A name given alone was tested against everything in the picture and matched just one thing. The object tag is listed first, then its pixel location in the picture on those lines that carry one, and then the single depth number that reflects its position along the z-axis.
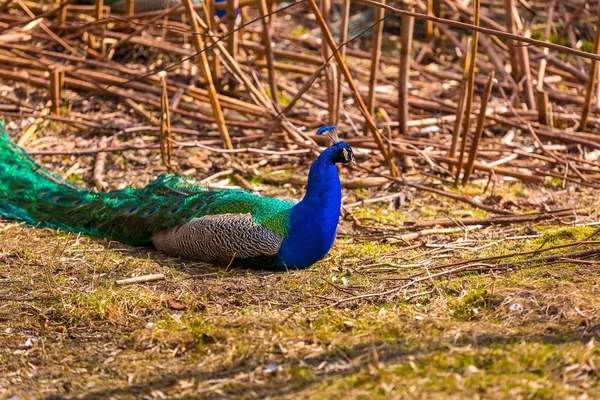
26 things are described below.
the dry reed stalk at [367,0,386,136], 13.87
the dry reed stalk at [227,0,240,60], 14.24
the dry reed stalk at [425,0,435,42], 19.37
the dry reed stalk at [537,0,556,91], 16.09
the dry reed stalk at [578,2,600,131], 13.45
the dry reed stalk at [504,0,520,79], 15.33
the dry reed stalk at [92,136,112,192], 13.64
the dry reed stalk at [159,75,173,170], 13.28
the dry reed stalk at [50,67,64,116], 15.26
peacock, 10.15
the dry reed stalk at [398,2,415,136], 13.84
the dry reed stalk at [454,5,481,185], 11.93
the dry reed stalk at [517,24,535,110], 15.64
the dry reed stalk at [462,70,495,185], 12.56
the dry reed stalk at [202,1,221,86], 13.55
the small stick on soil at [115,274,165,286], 9.59
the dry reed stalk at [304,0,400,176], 11.53
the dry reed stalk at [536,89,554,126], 15.13
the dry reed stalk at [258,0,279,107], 14.06
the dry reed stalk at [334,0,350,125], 13.66
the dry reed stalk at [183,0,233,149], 12.96
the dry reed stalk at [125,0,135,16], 17.33
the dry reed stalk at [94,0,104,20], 17.02
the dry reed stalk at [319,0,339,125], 13.82
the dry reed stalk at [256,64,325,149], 12.72
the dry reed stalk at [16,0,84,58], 15.57
